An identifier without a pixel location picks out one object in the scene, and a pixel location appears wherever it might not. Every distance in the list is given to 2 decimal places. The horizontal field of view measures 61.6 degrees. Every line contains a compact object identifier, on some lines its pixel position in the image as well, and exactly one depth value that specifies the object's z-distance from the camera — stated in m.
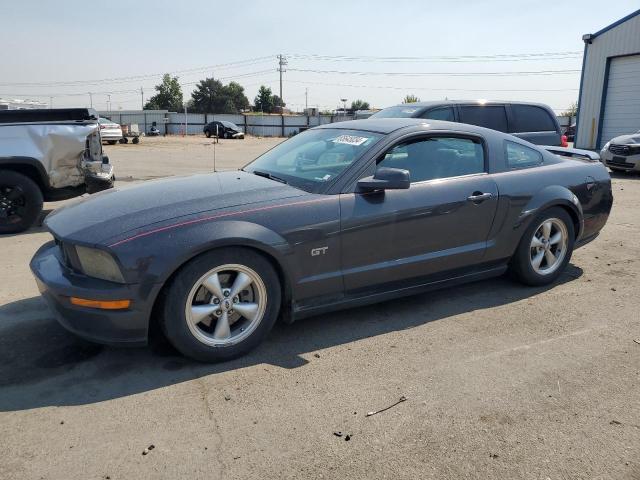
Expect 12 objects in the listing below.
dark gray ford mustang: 3.12
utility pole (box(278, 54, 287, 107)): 78.44
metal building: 19.95
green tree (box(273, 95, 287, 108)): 99.07
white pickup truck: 6.72
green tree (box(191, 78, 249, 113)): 100.56
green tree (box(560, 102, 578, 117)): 58.52
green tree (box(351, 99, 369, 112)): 105.78
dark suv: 8.41
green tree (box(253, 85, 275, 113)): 96.19
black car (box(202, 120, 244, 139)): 40.59
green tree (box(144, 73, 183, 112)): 88.32
